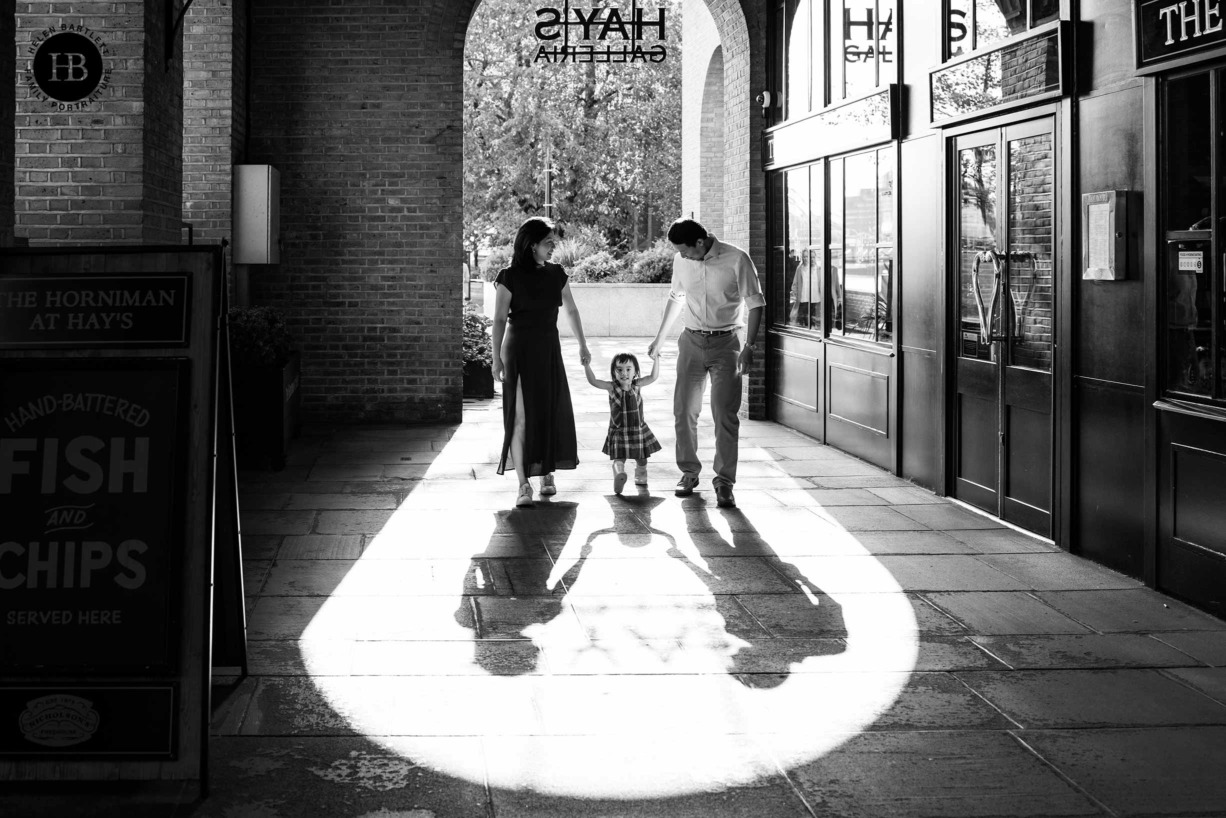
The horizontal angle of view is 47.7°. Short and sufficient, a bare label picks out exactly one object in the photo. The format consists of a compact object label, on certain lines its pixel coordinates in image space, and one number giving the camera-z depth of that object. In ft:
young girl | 28.63
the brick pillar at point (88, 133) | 25.68
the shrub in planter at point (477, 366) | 51.08
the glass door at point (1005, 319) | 23.99
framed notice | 20.75
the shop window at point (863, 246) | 32.76
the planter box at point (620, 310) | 87.40
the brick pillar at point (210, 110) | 39.01
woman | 26.78
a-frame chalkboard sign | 12.09
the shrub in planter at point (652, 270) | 89.97
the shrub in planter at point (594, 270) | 91.40
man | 27.09
